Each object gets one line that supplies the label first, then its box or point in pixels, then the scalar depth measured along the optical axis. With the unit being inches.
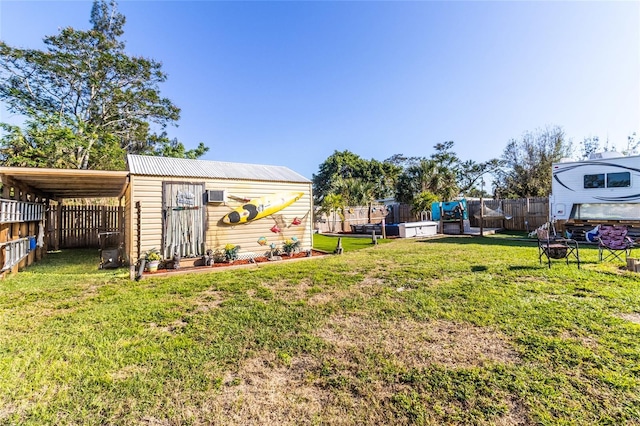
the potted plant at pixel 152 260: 272.8
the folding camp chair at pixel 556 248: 256.1
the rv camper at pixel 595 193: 427.5
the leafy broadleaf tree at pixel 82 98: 590.9
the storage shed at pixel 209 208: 285.4
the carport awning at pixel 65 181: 240.1
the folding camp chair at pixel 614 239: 253.6
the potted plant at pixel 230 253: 315.9
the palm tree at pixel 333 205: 674.8
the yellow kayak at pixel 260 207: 326.3
